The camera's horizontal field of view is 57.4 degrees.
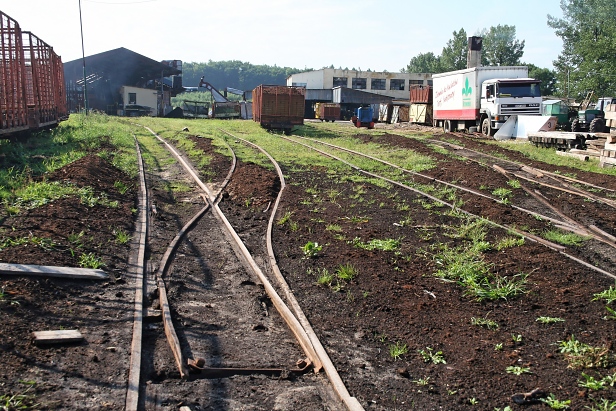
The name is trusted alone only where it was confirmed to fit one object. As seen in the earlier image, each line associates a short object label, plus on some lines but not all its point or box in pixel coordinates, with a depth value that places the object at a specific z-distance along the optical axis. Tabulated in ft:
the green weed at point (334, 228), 29.81
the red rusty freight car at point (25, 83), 50.44
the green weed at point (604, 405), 13.05
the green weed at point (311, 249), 25.61
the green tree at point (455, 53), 360.89
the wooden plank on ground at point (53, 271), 19.72
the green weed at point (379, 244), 26.53
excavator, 176.14
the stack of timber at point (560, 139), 64.64
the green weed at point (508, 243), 26.12
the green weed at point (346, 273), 22.53
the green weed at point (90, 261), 22.33
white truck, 87.04
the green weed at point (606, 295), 19.44
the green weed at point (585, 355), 15.21
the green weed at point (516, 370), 15.13
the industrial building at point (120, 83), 189.51
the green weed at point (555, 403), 13.38
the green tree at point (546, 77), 300.40
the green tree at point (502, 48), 334.65
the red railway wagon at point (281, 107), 93.09
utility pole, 158.55
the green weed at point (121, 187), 37.39
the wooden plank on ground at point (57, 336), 15.58
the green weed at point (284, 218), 31.03
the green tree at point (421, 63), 450.05
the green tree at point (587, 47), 209.87
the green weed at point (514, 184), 42.39
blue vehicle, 125.64
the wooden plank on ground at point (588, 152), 59.06
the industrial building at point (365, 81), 269.23
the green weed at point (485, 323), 18.16
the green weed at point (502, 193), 38.88
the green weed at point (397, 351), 16.34
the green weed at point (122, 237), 26.40
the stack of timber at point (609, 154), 53.26
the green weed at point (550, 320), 18.13
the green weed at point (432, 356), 15.99
